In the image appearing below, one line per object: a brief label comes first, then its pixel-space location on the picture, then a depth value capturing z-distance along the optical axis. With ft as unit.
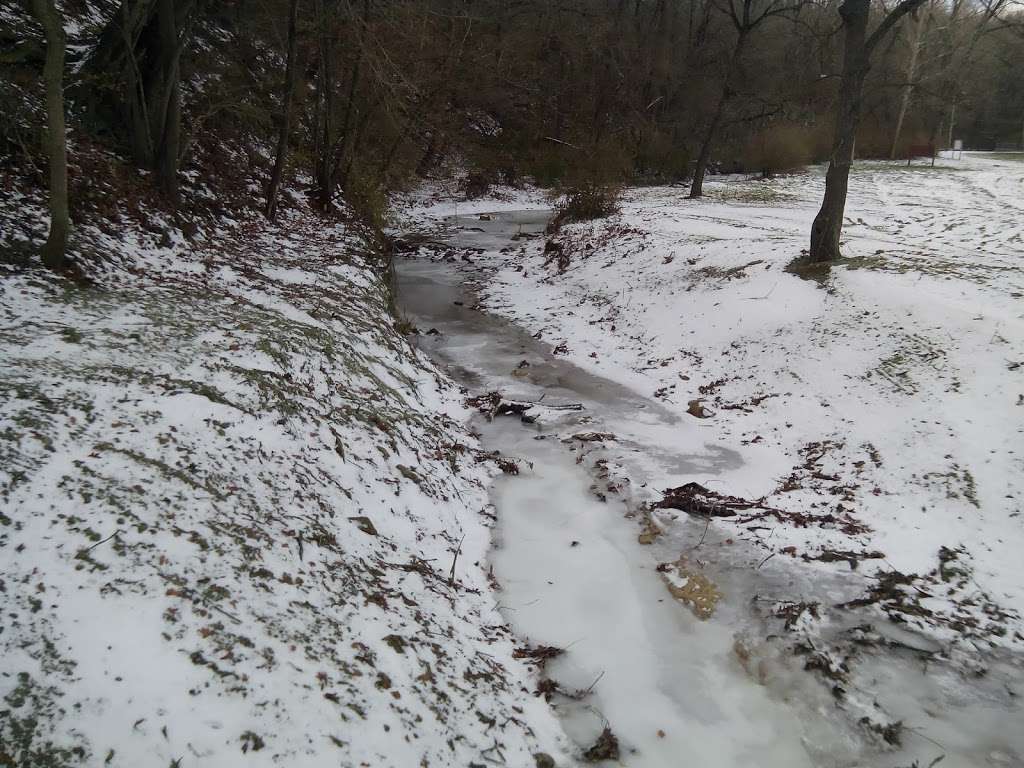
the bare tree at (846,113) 28.68
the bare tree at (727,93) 69.95
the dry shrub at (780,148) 98.27
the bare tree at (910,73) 97.96
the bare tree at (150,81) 28.14
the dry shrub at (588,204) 57.16
